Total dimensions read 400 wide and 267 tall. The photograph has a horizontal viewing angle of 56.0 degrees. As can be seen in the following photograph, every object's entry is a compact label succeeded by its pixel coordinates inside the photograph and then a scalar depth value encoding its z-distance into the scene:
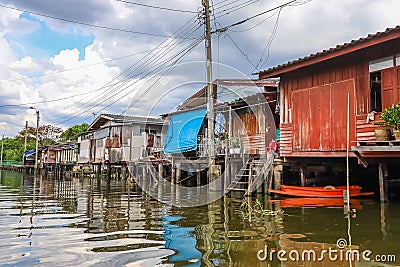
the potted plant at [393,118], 8.93
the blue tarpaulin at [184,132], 19.48
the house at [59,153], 37.25
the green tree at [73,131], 50.67
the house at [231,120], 16.31
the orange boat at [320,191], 11.95
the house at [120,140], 24.09
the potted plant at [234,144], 16.84
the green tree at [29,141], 58.25
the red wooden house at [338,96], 9.96
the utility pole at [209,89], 14.45
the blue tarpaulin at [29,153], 49.32
